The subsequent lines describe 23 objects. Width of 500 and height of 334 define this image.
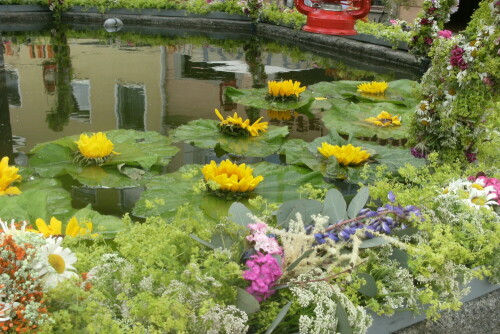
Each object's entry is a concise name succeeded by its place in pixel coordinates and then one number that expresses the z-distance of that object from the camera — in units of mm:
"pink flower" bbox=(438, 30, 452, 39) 5122
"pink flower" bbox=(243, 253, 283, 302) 1261
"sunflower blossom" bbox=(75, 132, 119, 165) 2789
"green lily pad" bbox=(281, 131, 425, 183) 2922
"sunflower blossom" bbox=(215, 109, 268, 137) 3426
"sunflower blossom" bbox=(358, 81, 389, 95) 4836
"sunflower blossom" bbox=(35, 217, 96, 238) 1744
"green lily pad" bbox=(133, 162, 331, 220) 2465
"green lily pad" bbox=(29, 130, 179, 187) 2732
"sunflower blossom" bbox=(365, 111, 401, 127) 3914
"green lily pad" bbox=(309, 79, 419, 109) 4568
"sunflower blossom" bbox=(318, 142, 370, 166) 2955
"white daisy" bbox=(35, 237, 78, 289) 1173
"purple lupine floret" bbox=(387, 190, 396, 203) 1777
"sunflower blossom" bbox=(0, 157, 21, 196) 2352
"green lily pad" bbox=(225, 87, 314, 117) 4426
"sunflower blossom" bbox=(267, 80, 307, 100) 4500
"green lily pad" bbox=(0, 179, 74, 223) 1934
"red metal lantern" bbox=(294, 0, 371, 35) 4758
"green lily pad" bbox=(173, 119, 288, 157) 3291
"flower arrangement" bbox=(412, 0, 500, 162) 2387
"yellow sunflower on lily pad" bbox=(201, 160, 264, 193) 2449
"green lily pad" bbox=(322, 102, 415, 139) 3791
